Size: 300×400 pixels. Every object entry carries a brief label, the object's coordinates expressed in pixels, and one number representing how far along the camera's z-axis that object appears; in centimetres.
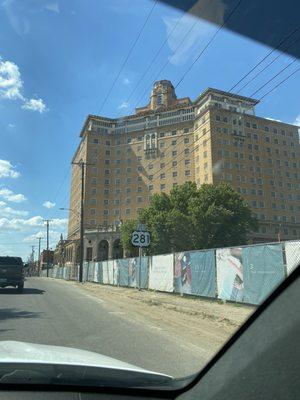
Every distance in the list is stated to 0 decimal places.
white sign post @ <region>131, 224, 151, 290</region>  2542
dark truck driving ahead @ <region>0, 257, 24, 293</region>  2798
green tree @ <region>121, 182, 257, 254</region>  6750
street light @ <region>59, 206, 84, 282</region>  5301
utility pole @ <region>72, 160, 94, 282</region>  5308
